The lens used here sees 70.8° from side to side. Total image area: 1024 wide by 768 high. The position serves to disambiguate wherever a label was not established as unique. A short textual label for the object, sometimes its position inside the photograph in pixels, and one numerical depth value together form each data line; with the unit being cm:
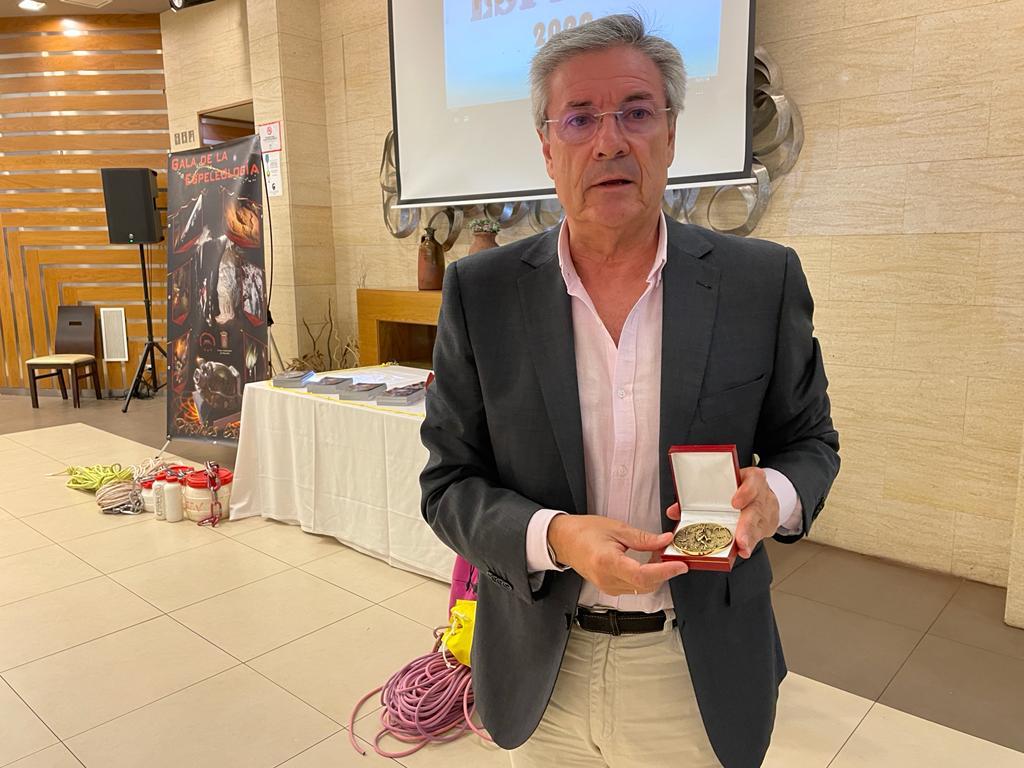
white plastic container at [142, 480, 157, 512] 422
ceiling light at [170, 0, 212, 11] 600
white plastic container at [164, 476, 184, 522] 402
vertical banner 436
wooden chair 749
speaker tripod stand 716
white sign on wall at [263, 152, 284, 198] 569
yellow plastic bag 231
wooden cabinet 486
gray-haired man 93
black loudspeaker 702
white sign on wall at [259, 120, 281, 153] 564
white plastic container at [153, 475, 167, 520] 404
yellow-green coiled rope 452
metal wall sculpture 331
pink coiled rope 218
